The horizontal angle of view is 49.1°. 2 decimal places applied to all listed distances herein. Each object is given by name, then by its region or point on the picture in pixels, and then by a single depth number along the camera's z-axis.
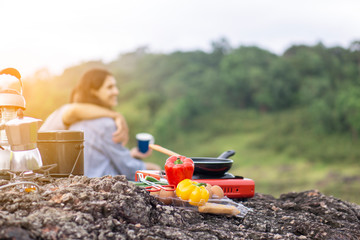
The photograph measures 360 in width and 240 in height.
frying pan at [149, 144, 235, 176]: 2.56
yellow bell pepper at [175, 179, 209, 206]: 2.10
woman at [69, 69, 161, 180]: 4.32
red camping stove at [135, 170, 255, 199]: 2.55
